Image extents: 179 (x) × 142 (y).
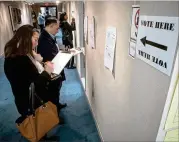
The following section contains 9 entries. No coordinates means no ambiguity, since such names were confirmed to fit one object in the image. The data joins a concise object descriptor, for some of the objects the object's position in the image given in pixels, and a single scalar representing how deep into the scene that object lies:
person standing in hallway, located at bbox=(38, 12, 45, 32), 9.61
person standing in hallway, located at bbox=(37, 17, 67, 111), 2.27
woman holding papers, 1.58
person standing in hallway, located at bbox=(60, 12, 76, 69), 4.45
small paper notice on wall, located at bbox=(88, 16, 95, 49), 2.15
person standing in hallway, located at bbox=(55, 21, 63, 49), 8.18
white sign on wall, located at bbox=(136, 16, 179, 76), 0.68
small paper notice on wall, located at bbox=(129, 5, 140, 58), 0.97
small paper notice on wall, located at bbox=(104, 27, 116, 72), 1.39
